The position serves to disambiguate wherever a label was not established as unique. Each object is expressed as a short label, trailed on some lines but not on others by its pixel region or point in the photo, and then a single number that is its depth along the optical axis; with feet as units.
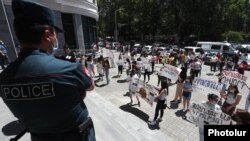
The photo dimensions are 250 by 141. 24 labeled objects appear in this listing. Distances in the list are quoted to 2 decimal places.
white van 53.59
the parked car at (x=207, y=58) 46.69
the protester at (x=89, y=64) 27.76
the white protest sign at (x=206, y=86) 16.58
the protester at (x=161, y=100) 15.11
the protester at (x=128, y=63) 28.27
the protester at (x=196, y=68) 27.20
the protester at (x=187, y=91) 17.29
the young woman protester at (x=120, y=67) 31.55
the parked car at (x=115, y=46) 85.65
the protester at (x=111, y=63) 40.59
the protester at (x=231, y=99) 13.57
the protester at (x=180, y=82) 19.56
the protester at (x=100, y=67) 28.82
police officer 3.01
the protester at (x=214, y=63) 37.31
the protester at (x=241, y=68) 23.24
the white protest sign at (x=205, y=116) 10.97
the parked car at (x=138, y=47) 71.76
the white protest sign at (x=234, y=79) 17.35
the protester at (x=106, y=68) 27.28
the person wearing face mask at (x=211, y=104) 11.55
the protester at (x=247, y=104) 15.83
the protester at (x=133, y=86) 18.97
